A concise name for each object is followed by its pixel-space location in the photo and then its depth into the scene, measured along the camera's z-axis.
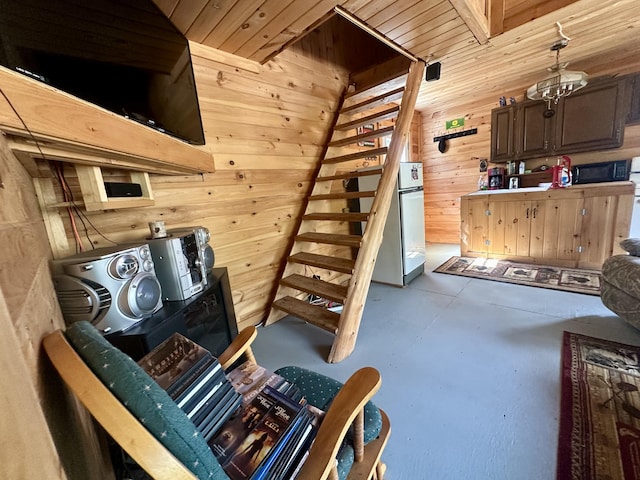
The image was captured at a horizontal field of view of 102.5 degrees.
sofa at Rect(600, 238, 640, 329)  1.76
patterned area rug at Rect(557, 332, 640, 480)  1.05
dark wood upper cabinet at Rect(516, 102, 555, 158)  3.52
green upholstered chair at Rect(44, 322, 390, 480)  0.40
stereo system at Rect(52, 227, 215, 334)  1.00
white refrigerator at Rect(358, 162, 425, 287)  2.94
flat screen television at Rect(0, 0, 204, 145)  0.81
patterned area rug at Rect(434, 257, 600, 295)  2.70
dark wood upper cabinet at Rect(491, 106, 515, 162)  3.85
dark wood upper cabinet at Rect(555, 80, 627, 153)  3.09
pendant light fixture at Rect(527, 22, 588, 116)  2.32
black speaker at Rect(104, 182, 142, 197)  1.35
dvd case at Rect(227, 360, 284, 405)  0.91
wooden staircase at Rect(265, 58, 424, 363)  1.96
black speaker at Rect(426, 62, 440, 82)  2.53
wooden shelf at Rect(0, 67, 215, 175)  0.55
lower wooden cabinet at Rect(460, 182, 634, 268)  2.87
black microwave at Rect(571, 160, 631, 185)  3.13
